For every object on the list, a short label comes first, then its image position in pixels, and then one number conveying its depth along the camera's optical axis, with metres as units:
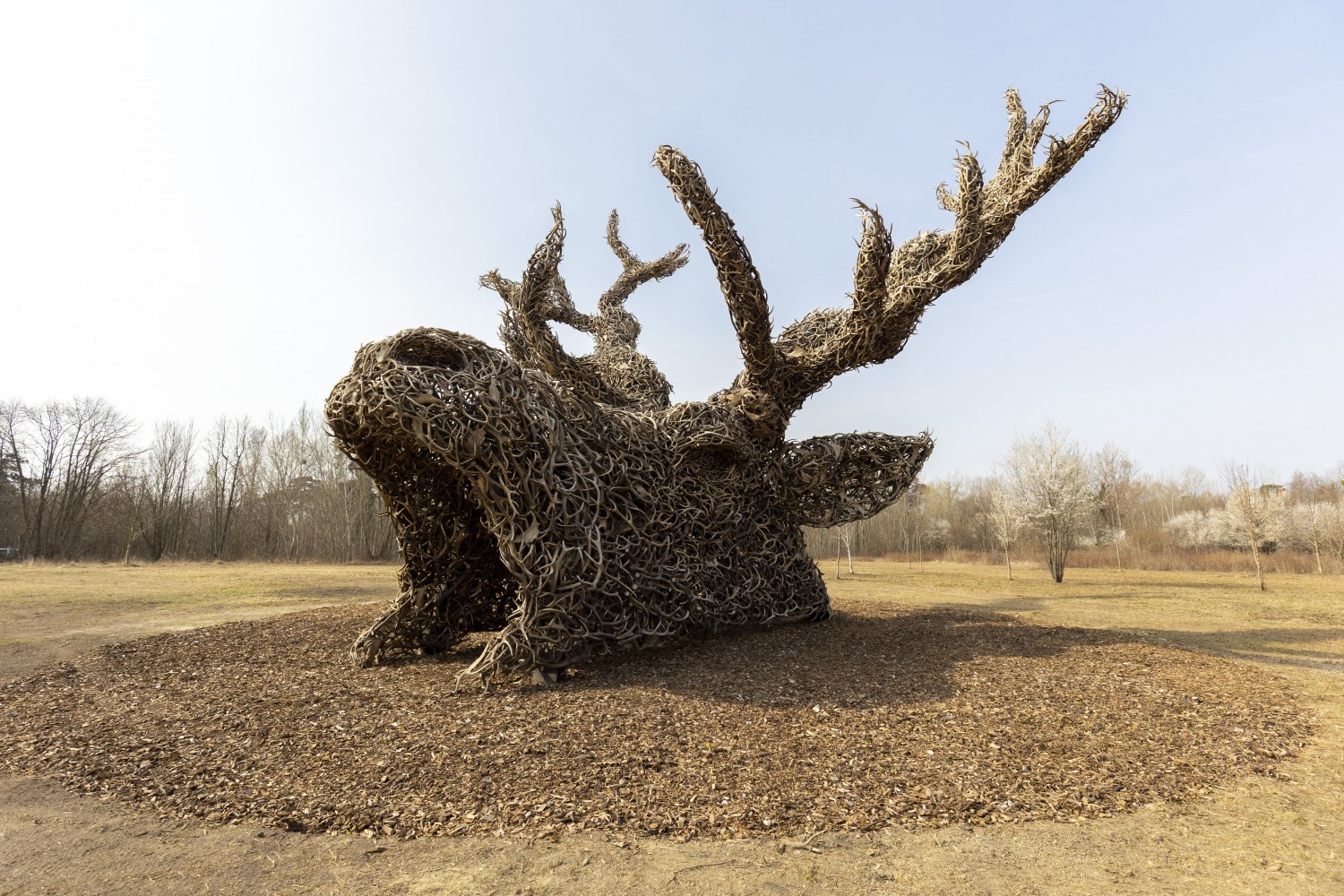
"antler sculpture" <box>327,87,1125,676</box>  5.80
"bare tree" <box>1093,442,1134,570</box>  35.25
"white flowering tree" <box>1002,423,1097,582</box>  21.52
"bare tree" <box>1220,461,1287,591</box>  21.23
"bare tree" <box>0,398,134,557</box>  31.73
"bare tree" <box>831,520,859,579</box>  26.85
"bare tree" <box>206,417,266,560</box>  34.91
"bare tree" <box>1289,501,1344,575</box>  27.32
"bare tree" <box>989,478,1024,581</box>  22.77
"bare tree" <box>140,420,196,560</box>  34.38
